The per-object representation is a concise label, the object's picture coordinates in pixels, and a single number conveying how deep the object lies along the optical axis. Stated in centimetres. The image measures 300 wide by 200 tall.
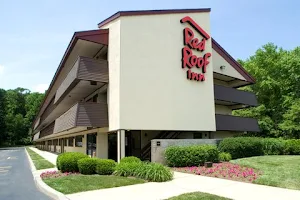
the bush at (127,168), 1277
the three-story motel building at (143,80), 1766
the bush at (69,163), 1398
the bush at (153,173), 1163
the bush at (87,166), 1334
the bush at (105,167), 1320
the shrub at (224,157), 1709
